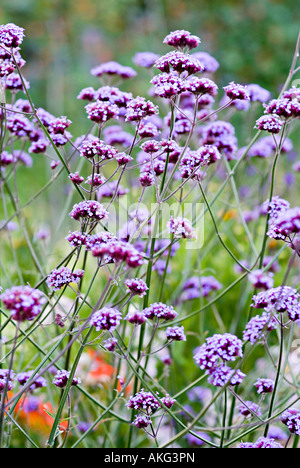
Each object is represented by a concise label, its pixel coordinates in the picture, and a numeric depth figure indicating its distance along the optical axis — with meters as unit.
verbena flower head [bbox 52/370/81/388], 1.42
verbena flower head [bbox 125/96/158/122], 1.44
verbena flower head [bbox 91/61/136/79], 1.59
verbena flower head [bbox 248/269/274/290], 1.34
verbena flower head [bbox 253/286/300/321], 1.38
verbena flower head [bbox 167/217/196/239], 1.42
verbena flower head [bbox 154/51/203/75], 1.44
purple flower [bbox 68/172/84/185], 1.43
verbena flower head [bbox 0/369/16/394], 1.38
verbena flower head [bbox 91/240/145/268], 1.33
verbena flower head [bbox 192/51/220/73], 1.64
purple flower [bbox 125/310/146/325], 1.38
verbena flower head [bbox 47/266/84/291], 1.40
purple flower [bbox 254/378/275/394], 1.43
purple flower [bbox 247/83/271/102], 1.61
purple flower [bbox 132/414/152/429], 1.41
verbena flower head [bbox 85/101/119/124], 1.46
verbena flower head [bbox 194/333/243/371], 1.38
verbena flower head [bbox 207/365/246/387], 1.37
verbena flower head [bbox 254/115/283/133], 1.45
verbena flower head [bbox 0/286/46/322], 1.31
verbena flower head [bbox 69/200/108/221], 1.41
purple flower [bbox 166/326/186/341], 1.43
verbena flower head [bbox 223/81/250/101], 1.46
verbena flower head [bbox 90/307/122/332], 1.36
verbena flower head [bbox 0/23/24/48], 1.42
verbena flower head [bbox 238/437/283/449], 1.41
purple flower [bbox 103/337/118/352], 1.40
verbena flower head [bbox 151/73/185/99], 1.43
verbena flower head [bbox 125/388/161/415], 1.40
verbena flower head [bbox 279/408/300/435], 1.41
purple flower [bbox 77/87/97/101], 1.53
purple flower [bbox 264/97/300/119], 1.44
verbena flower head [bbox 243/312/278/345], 1.39
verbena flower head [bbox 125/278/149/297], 1.39
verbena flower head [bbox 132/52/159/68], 1.66
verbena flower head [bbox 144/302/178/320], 1.42
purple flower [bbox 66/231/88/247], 1.41
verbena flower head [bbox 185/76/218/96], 1.44
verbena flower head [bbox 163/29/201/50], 1.48
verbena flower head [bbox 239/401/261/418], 1.47
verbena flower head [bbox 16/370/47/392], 1.46
